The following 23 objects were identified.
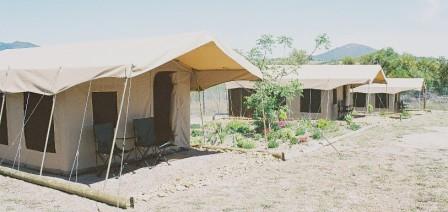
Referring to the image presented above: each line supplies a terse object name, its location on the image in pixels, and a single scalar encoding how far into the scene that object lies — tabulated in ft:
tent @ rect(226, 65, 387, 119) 60.18
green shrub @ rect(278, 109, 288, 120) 50.08
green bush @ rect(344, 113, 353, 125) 55.26
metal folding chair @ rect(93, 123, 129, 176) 25.00
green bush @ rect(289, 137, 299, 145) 37.83
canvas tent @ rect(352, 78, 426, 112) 82.79
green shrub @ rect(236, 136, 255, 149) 35.24
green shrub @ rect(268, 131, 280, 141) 40.18
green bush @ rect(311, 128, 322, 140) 41.37
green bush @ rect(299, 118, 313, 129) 48.13
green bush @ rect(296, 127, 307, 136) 43.98
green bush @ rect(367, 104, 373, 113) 77.40
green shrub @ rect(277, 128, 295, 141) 40.70
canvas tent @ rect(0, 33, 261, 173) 23.00
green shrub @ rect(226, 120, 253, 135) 46.80
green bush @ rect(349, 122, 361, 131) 50.38
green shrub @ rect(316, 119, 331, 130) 50.56
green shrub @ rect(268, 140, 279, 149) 36.01
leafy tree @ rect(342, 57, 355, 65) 164.27
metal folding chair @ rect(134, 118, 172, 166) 27.53
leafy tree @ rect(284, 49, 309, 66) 63.89
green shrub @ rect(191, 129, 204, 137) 42.78
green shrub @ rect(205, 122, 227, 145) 38.19
